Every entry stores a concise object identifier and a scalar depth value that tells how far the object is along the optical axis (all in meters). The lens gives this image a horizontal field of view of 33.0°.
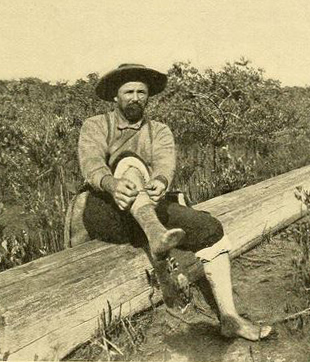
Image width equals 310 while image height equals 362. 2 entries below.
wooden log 2.51
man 2.89
